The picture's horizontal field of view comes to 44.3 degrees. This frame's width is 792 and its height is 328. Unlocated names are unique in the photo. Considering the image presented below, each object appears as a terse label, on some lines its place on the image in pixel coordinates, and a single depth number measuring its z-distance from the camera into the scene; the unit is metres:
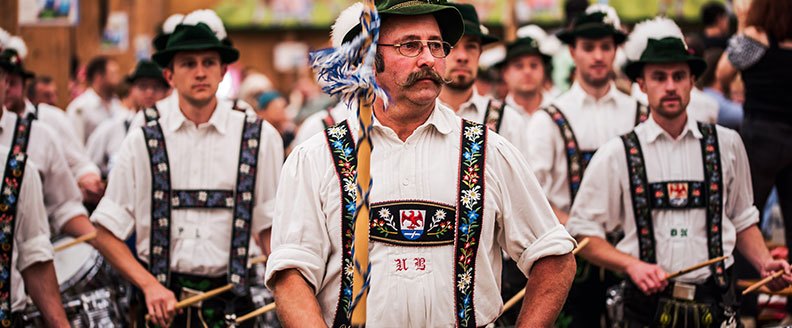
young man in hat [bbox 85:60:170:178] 8.71
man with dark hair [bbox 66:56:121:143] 11.51
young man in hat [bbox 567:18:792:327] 4.87
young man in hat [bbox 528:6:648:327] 6.05
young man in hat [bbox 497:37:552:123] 7.99
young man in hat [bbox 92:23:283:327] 5.02
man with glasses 3.26
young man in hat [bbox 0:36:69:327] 4.58
